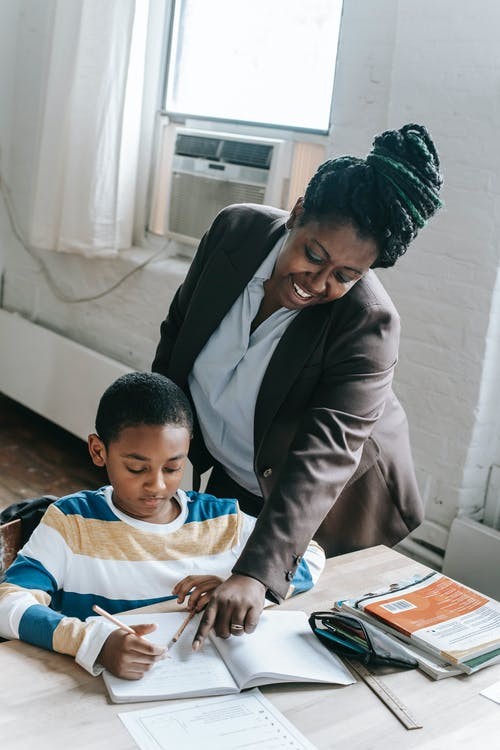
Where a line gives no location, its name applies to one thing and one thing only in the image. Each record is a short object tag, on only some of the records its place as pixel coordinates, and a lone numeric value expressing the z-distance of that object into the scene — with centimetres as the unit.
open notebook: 120
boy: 140
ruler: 122
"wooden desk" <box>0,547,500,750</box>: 110
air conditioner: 317
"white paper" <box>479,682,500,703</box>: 130
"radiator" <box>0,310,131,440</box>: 380
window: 308
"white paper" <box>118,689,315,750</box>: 111
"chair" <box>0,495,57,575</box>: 160
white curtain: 352
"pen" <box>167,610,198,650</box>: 130
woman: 147
